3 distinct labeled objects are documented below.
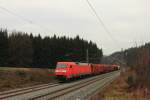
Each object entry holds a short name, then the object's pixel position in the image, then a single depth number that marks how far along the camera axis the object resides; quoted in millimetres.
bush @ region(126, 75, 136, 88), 29634
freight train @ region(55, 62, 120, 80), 45594
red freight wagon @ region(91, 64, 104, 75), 71900
